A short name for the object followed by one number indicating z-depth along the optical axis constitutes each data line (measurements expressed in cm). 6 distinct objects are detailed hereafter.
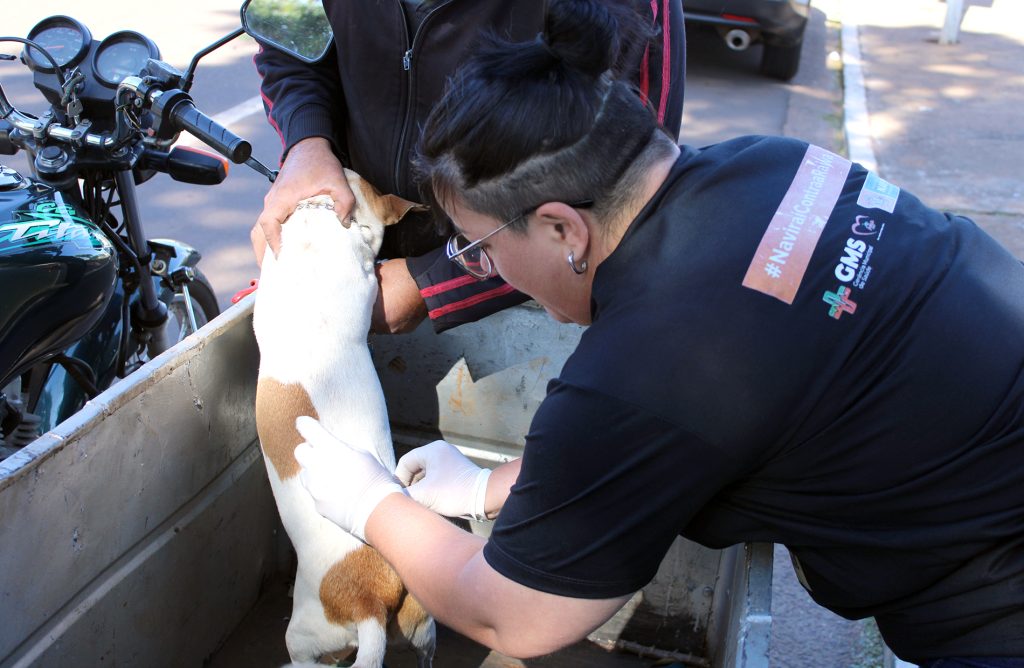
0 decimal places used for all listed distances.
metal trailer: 156
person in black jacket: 197
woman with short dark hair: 118
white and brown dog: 183
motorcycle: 183
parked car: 666
